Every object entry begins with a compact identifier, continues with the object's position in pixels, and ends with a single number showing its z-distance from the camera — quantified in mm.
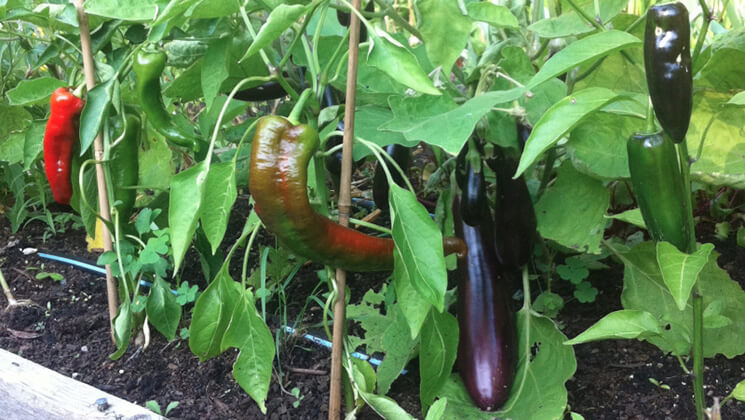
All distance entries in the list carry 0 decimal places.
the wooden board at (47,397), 1047
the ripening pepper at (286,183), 775
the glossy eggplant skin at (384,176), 1166
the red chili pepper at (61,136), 1153
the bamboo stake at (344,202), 815
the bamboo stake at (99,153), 1110
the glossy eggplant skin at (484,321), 1044
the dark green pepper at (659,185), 749
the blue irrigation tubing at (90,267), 1271
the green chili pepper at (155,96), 1032
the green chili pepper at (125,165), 1193
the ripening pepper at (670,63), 665
